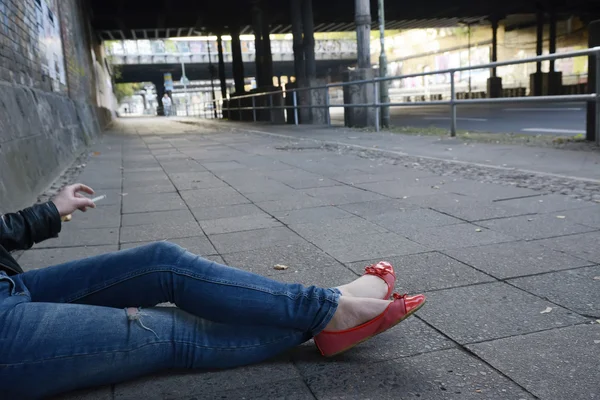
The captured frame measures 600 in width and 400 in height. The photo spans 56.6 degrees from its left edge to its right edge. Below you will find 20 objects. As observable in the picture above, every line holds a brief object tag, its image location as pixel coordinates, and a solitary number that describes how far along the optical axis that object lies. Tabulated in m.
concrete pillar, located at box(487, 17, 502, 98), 31.48
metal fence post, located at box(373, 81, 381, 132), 11.09
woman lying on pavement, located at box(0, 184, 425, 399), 1.70
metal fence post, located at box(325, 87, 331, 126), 14.04
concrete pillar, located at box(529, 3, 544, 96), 29.77
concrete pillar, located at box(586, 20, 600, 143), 6.76
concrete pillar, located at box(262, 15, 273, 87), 22.77
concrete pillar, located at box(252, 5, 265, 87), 22.91
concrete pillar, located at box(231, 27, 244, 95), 27.16
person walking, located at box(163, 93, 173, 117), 45.82
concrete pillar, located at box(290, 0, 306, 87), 20.39
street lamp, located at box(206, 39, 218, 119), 32.42
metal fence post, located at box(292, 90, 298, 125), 15.95
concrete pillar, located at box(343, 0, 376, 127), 12.41
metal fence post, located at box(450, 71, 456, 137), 8.95
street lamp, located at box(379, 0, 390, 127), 12.38
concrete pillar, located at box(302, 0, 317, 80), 20.12
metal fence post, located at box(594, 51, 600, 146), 6.42
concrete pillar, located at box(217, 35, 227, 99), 29.50
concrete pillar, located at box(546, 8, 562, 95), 29.30
